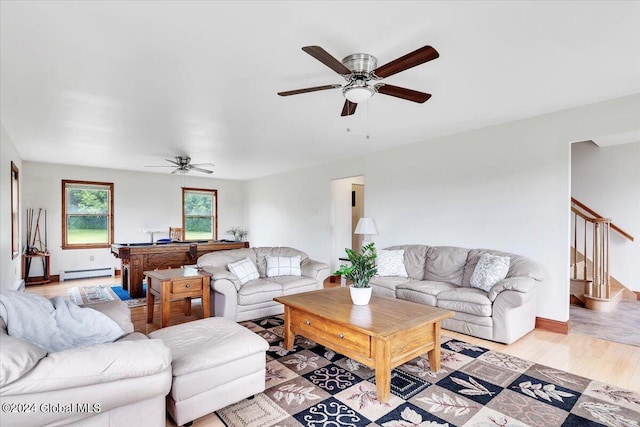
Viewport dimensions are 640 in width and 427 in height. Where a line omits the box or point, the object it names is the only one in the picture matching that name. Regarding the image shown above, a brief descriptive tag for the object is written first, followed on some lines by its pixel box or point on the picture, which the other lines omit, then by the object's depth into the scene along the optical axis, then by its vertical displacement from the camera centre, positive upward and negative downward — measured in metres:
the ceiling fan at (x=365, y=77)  2.06 +0.94
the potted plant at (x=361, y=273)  2.93 -0.55
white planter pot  2.92 -0.74
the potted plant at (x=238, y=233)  8.98 -0.55
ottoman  1.86 -0.95
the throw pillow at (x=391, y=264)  4.58 -0.73
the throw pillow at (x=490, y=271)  3.57 -0.65
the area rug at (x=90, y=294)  5.22 -1.40
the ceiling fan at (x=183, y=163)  5.89 +0.92
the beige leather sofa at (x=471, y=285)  3.27 -0.87
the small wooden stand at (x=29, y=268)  6.36 -1.11
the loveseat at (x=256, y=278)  3.86 -0.88
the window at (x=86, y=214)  7.12 -0.02
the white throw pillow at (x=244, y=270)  4.19 -0.75
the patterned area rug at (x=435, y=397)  2.03 -1.30
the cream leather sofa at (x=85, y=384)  1.27 -0.75
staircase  4.49 -0.76
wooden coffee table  2.24 -0.91
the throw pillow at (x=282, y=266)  4.61 -0.77
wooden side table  3.52 -0.85
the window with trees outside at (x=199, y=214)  8.79 -0.02
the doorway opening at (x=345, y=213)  6.68 +0.01
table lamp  5.34 -0.23
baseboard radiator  6.95 -1.33
